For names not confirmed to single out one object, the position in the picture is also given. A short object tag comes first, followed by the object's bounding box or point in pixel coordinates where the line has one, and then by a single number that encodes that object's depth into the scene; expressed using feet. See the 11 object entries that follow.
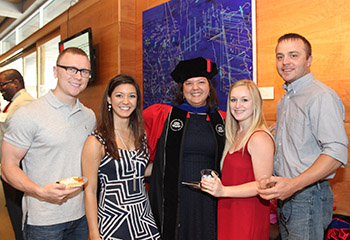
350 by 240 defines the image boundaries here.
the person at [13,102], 10.56
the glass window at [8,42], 32.59
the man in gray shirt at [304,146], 5.58
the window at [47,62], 23.45
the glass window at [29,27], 25.29
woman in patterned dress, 5.99
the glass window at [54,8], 20.33
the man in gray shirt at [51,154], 5.61
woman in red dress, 5.93
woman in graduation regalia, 7.27
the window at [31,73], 29.12
